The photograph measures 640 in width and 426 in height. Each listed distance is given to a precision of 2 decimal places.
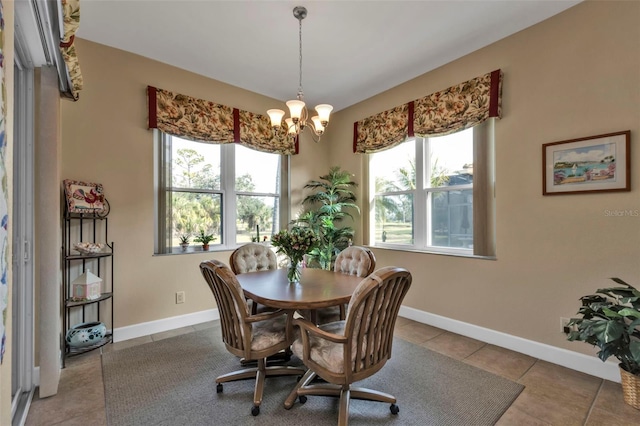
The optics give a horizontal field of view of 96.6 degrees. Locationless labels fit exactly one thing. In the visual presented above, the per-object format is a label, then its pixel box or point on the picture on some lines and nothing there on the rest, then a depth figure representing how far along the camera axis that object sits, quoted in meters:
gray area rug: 1.80
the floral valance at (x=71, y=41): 1.52
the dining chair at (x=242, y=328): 1.78
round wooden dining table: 1.81
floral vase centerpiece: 2.27
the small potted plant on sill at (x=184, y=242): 3.45
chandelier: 2.33
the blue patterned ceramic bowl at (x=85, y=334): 2.53
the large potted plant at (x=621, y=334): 1.76
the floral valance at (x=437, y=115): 2.86
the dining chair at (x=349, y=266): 2.38
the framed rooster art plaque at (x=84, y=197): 2.56
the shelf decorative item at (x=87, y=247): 2.59
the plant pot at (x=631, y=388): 1.86
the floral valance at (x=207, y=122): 3.18
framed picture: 2.19
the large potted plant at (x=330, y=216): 4.12
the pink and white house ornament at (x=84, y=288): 2.55
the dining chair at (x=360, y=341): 1.51
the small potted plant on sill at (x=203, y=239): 3.55
